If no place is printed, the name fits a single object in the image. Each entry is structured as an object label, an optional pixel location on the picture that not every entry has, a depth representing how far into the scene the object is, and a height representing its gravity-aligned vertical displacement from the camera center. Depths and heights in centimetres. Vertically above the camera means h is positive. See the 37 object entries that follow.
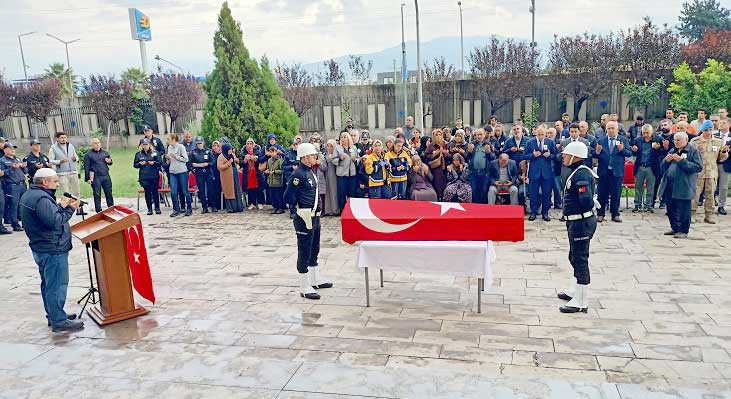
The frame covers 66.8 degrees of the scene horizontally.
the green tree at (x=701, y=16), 4231 +619
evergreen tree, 1446 +64
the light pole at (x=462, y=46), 3088 +482
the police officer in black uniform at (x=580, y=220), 621 -131
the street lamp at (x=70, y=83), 3538 +292
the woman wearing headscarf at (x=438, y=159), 1118 -99
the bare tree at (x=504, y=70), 2658 +175
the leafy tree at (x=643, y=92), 2359 +35
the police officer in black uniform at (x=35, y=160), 1173 -67
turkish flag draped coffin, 618 -127
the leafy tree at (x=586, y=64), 2536 +174
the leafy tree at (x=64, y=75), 3710 +366
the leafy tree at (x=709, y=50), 2261 +196
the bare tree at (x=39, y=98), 2925 +160
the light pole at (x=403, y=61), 2571 +269
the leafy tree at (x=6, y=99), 3002 +166
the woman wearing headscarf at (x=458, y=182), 1077 -144
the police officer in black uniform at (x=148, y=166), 1222 -94
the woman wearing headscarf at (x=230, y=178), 1238 -131
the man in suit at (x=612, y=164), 1027 -115
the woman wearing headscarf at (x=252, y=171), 1245 -119
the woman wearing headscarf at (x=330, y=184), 1160 -145
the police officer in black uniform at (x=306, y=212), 707 -122
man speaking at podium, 593 -118
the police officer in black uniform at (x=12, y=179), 1152 -102
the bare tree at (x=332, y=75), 3158 +223
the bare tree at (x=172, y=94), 2916 +146
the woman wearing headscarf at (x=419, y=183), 1091 -145
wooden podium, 630 -161
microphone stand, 666 -214
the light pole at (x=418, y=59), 2367 +230
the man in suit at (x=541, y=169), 1039 -120
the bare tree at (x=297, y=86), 2834 +155
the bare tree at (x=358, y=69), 3344 +268
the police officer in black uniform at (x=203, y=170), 1238 -109
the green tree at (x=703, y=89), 1633 +26
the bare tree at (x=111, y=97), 2964 +150
